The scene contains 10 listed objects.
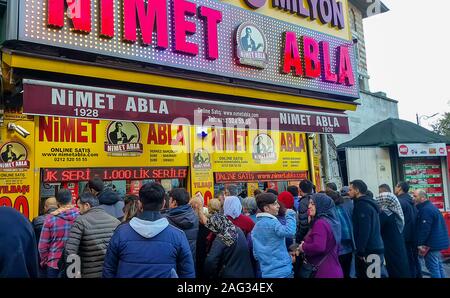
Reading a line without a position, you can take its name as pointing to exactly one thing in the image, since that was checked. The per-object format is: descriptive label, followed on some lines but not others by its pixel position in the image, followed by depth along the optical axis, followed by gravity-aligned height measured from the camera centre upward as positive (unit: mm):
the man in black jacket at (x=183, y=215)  4234 -348
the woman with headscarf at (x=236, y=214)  4980 -417
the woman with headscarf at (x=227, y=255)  3996 -770
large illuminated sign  6770 +3153
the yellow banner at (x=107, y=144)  7602 +933
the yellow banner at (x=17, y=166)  6930 +437
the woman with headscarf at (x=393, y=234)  5648 -865
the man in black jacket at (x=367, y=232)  5199 -758
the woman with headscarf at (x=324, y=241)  4289 -704
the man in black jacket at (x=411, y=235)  6773 -1061
